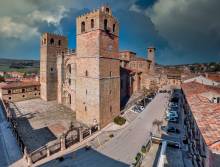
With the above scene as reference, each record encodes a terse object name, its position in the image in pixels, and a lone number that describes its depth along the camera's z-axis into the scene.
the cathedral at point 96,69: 23.77
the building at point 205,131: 6.63
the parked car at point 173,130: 22.80
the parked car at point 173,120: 26.93
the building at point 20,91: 38.28
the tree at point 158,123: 22.97
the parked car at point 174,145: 16.48
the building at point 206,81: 35.00
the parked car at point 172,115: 28.08
